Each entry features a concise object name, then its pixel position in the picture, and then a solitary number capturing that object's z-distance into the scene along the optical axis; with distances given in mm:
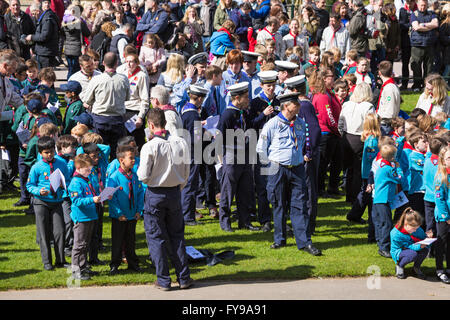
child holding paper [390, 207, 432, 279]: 17969
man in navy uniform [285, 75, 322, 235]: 20500
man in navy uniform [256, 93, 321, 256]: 19562
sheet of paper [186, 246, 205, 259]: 18844
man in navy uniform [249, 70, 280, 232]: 21281
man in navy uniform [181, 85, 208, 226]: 21797
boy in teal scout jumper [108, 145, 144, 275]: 17672
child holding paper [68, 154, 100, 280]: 17328
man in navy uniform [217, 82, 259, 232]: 20828
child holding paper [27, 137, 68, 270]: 18141
